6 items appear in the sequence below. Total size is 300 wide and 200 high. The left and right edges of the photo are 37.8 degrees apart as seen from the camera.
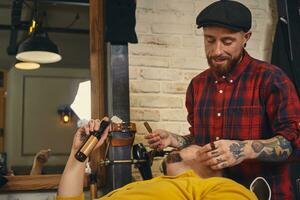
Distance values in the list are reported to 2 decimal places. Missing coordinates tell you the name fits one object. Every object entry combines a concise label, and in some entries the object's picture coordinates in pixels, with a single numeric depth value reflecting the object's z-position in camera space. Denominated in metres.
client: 1.45
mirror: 2.41
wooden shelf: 2.27
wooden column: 2.44
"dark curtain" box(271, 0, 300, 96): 2.47
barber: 1.62
